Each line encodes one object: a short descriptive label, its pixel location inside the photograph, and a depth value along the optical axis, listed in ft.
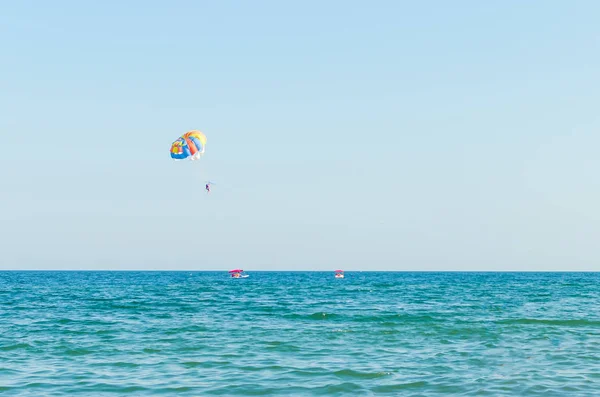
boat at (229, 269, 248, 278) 449.06
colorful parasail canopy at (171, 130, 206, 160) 168.14
